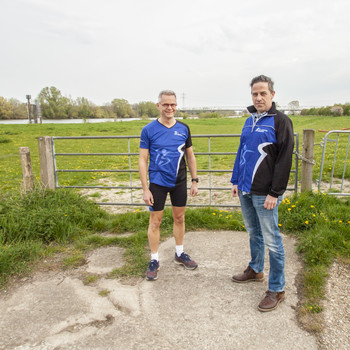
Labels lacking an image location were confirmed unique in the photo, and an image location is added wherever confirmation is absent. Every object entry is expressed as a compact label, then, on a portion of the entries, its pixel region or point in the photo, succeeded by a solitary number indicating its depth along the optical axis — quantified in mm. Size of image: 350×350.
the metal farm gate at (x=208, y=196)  4862
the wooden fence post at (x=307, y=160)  4629
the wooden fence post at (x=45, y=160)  5293
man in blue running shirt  3059
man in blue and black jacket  2451
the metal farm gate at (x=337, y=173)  6051
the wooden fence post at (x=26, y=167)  4934
